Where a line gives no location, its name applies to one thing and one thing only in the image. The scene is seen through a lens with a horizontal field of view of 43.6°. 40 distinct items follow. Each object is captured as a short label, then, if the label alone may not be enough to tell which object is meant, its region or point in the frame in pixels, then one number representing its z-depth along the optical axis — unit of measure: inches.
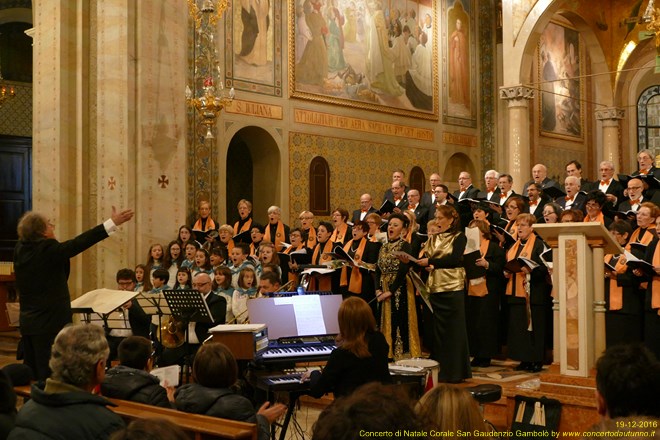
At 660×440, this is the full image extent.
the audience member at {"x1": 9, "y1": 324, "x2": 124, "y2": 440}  119.5
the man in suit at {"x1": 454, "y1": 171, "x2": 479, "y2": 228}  472.1
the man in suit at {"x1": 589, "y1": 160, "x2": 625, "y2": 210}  425.4
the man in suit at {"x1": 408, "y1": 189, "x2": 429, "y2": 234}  463.5
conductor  239.0
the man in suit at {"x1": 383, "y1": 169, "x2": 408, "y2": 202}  509.4
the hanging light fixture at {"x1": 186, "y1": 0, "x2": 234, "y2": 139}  518.6
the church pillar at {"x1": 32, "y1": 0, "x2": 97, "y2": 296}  512.1
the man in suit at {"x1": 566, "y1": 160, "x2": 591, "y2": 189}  431.5
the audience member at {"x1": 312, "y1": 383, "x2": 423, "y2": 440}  81.3
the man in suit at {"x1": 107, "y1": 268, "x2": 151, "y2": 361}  365.1
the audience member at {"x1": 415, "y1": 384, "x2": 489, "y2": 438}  115.2
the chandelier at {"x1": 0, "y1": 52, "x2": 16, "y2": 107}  603.5
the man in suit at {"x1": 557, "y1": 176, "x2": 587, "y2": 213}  401.1
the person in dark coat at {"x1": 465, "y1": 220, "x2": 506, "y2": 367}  367.6
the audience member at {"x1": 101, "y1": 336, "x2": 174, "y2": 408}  176.7
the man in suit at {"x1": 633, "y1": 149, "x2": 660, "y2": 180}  417.1
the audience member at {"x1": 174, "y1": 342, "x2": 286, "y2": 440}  163.5
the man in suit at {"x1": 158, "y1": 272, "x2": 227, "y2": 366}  331.0
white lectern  249.1
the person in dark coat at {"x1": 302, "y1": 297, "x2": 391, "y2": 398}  190.7
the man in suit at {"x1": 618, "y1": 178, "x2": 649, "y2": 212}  373.4
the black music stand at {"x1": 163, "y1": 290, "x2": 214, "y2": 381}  304.0
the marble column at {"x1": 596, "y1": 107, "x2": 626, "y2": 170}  813.9
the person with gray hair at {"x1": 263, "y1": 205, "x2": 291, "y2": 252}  488.4
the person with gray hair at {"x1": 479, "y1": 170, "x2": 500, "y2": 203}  457.4
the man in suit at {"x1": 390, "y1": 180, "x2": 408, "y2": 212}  498.6
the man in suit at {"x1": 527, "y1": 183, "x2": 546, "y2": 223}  414.0
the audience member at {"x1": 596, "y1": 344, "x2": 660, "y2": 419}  114.3
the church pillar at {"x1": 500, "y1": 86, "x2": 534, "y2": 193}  654.5
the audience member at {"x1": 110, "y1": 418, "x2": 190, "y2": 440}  85.2
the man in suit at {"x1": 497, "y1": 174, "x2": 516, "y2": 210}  446.6
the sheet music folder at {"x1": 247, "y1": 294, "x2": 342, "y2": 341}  257.3
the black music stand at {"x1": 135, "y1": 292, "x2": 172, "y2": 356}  324.2
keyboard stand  224.7
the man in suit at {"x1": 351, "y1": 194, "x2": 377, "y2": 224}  493.0
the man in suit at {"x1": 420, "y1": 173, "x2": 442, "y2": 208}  483.7
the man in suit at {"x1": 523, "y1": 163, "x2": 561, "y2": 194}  438.6
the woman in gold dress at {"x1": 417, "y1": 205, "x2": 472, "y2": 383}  321.7
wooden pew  140.9
